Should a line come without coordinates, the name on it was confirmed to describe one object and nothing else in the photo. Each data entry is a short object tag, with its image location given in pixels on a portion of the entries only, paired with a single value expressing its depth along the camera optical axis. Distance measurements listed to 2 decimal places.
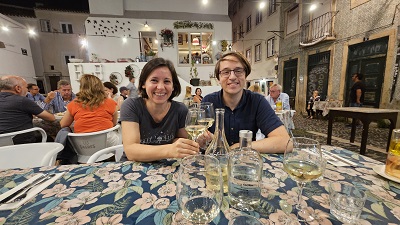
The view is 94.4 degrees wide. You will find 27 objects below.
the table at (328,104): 6.79
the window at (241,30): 15.16
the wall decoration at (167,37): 9.20
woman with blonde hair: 2.15
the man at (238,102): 1.46
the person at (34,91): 4.82
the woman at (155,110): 1.25
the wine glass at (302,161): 0.57
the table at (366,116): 3.14
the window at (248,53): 14.02
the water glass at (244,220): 0.46
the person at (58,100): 3.77
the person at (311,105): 7.62
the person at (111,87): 4.36
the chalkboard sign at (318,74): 7.92
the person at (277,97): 4.05
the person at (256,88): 4.56
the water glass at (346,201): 0.54
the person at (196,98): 6.04
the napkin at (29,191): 0.60
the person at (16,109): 2.20
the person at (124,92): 5.64
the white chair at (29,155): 1.23
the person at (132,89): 7.09
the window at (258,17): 12.09
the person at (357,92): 5.56
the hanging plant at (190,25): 9.37
